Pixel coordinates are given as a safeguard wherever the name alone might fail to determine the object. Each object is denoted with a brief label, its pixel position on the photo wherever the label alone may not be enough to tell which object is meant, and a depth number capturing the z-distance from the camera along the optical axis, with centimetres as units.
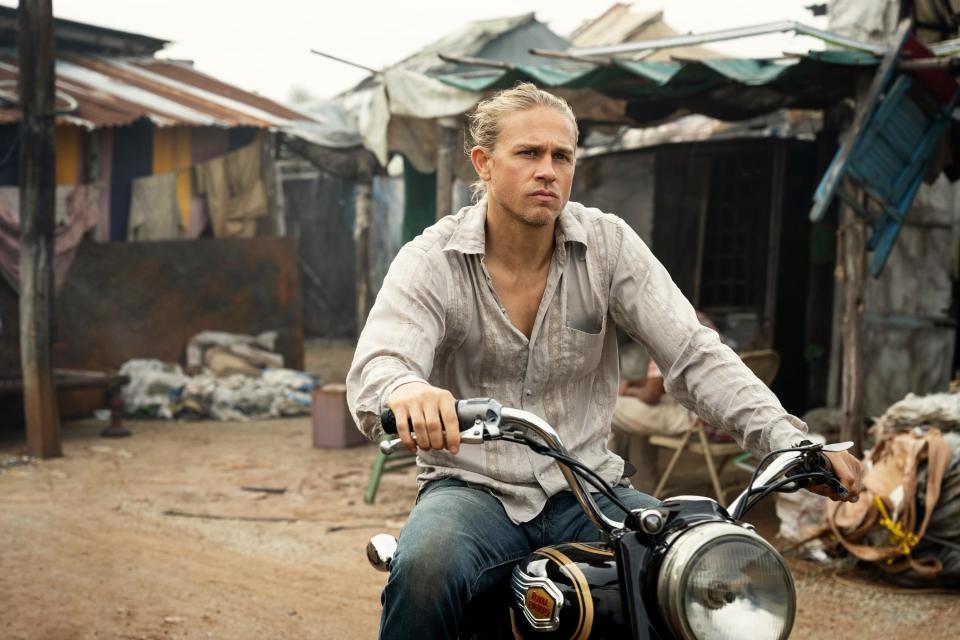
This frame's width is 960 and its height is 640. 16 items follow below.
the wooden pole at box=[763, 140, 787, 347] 1073
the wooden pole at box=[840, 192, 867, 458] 713
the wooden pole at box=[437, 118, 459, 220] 937
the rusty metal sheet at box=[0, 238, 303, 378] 1230
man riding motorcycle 255
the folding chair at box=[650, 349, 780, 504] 693
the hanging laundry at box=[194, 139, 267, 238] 1392
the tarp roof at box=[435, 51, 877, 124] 694
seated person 724
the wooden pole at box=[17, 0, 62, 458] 909
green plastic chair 763
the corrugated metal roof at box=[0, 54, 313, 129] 1159
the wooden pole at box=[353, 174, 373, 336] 1545
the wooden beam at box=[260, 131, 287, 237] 1438
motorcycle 180
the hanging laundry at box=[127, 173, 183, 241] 1306
